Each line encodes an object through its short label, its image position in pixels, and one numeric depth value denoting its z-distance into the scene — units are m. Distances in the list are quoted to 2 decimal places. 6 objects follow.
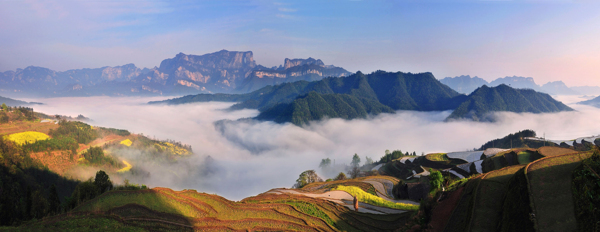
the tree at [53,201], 58.47
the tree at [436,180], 38.09
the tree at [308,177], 98.85
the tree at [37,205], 60.16
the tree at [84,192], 47.92
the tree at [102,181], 53.60
